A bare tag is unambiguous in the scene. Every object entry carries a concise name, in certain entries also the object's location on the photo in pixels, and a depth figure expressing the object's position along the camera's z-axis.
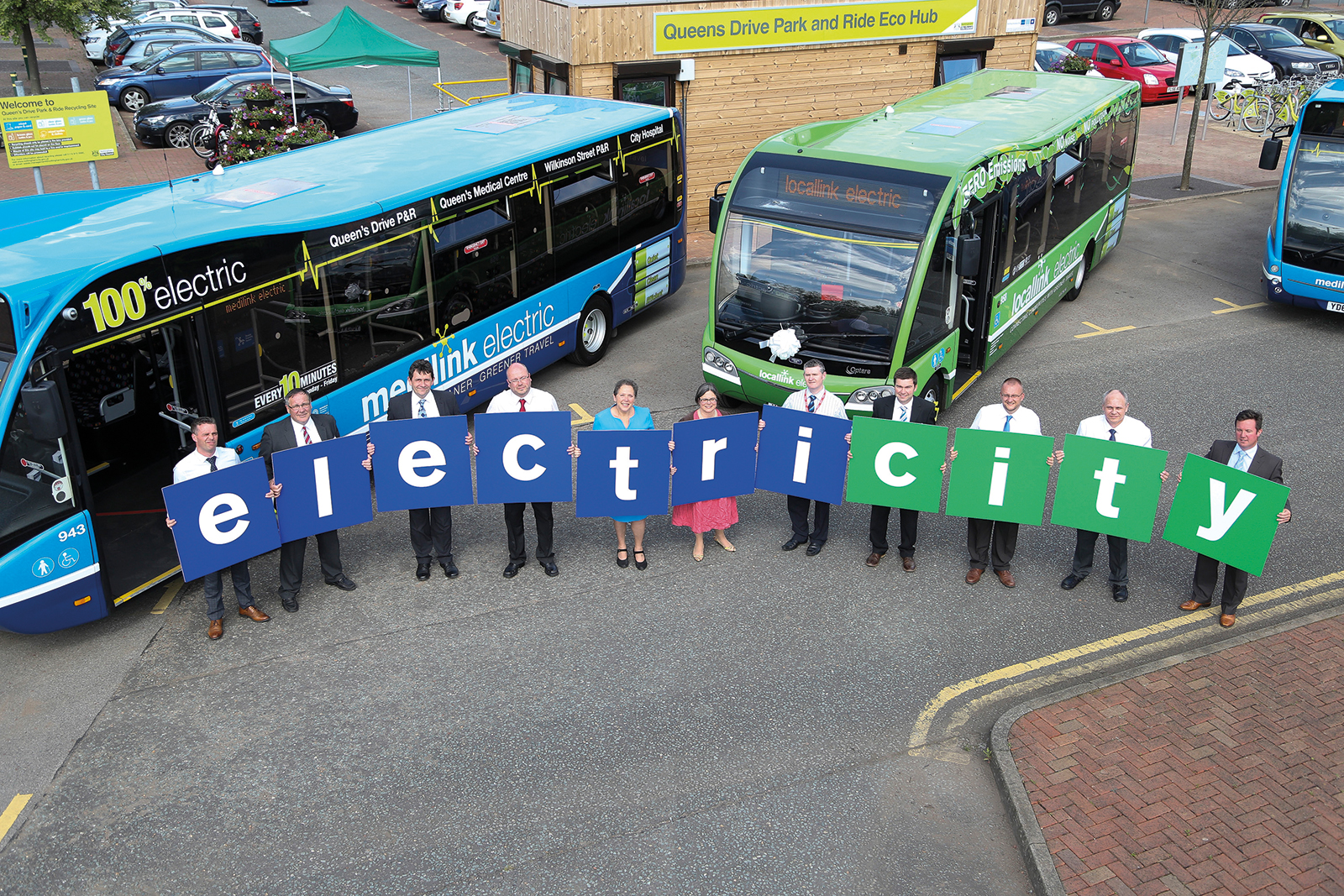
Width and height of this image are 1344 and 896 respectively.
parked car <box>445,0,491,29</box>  40.25
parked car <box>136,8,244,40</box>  32.75
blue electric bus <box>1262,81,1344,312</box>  14.04
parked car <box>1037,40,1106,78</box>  27.72
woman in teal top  8.59
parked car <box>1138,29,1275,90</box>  28.30
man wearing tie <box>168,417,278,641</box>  7.82
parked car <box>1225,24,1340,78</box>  29.41
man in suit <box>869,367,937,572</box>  8.52
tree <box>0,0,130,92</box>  21.28
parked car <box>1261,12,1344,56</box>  31.16
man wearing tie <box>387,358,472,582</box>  8.65
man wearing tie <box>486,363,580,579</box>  8.71
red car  28.67
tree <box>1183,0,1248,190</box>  20.48
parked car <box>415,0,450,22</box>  42.19
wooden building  16.80
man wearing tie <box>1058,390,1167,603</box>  8.21
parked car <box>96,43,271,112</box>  26.09
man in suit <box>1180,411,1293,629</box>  7.85
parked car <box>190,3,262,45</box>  35.19
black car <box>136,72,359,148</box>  23.78
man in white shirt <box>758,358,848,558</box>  8.80
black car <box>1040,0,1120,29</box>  38.69
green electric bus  10.38
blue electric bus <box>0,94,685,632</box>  7.38
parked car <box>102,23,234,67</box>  29.30
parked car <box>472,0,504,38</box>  36.88
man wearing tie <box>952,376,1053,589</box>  8.46
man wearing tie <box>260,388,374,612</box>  8.27
